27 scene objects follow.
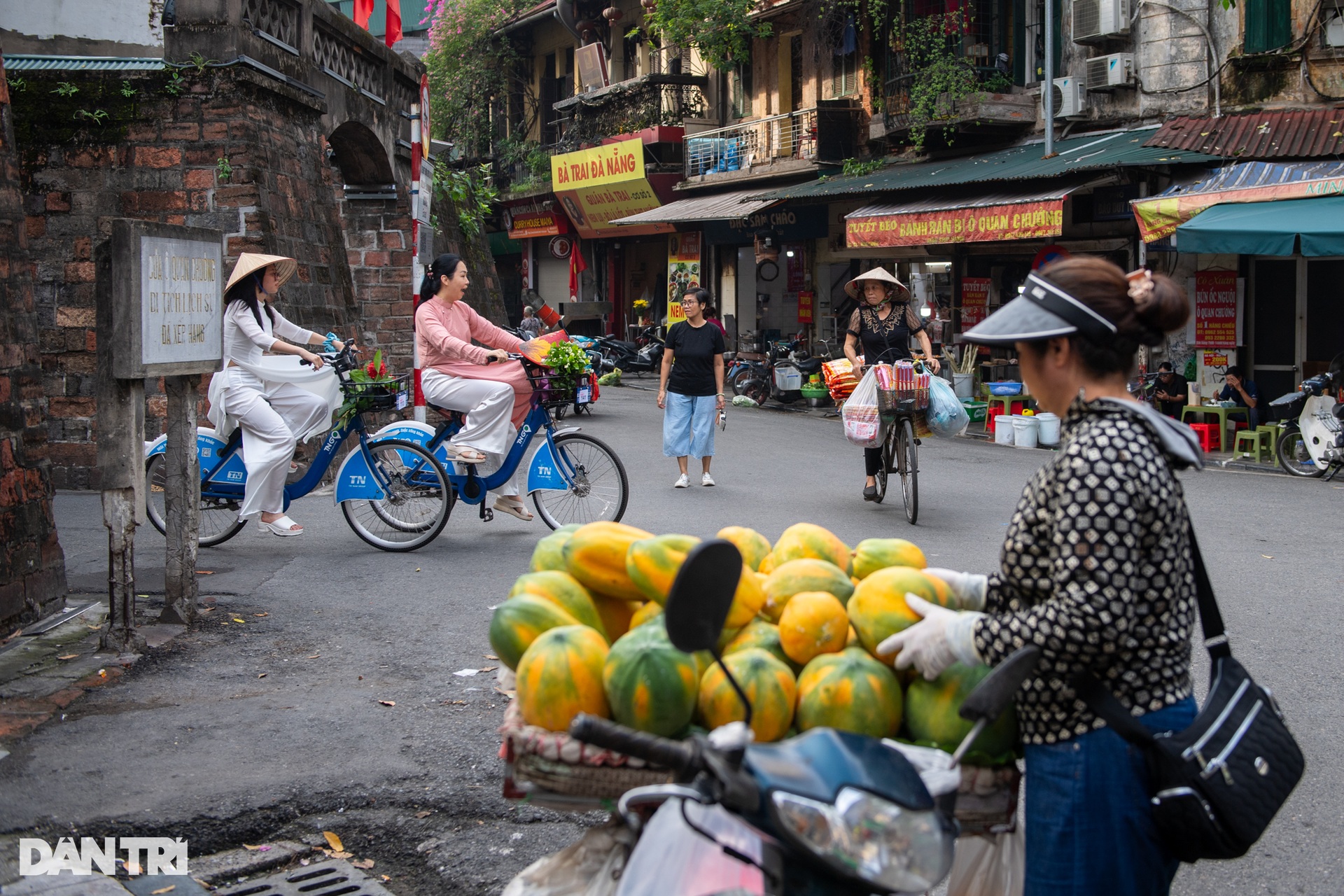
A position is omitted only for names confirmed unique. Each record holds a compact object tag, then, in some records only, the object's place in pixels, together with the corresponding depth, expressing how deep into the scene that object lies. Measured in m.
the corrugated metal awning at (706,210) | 21.58
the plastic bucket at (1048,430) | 14.90
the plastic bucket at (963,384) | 17.64
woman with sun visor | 2.06
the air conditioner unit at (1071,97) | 16.31
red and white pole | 10.86
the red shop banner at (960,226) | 15.06
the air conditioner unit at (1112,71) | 15.91
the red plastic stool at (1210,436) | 13.88
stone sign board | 5.55
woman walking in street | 10.53
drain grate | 3.41
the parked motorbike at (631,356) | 25.62
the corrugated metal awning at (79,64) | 10.70
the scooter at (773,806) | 1.70
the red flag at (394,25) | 13.84
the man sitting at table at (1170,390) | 14.34
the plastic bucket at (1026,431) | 15.05
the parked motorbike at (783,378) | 20.75
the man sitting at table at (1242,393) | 13.90
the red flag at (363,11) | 15.13
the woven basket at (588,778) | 2.08
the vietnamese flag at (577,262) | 31.92
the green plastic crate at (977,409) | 17.12
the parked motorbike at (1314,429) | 11.69
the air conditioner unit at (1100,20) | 15.78
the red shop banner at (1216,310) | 14.50
